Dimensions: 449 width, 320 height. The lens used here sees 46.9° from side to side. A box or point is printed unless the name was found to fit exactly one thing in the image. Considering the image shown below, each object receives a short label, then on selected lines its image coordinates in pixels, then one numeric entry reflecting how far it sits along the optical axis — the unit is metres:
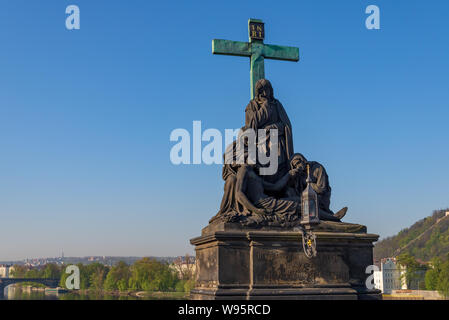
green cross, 12.70
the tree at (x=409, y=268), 82.06
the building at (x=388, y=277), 87.94
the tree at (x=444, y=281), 65.44
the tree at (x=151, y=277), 87.56
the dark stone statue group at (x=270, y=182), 9.62
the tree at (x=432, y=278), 69.88
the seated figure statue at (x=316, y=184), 10.21
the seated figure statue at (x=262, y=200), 9.59
